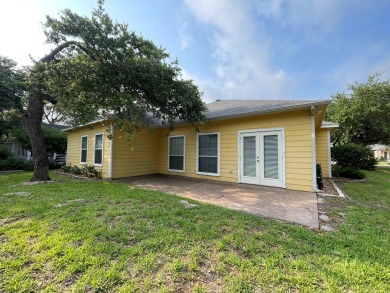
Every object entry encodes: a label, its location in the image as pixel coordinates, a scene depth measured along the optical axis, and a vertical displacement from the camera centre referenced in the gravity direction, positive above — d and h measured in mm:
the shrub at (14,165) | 12805 -709
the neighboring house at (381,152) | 39281 +1778
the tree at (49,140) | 14695 +1248
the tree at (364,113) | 17031 +4337
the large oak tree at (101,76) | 6359 +2851
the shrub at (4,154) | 14591 +49
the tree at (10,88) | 8797 +3220
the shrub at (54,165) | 14055 -740
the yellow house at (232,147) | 6133 +472
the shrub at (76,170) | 10408 -805
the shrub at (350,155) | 12750 +336
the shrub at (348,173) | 9391 -700
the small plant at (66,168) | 11390 -803
